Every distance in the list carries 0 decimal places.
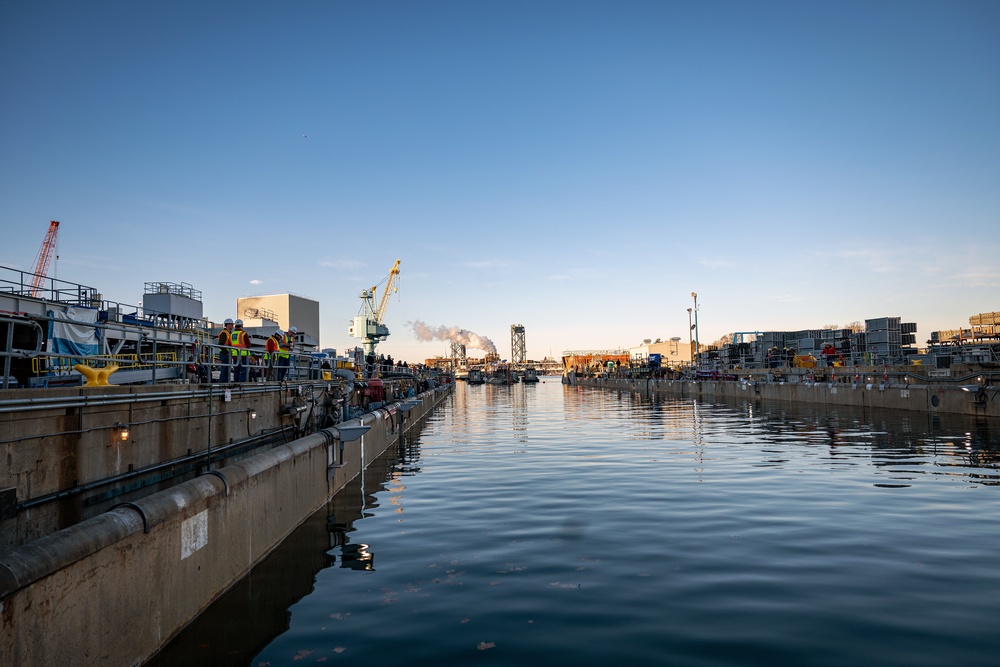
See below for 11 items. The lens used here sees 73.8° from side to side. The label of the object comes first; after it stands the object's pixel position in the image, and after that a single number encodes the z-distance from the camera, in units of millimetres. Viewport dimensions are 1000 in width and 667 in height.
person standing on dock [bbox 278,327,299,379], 29330
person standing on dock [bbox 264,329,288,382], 20133
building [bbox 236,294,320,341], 102562
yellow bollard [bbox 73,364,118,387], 10598
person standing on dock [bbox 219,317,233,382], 20158
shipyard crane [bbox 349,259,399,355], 147625
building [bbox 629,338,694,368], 195875
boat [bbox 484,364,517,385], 192950
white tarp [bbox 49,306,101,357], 20422
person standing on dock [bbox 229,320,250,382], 20672
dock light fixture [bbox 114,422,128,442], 9859
